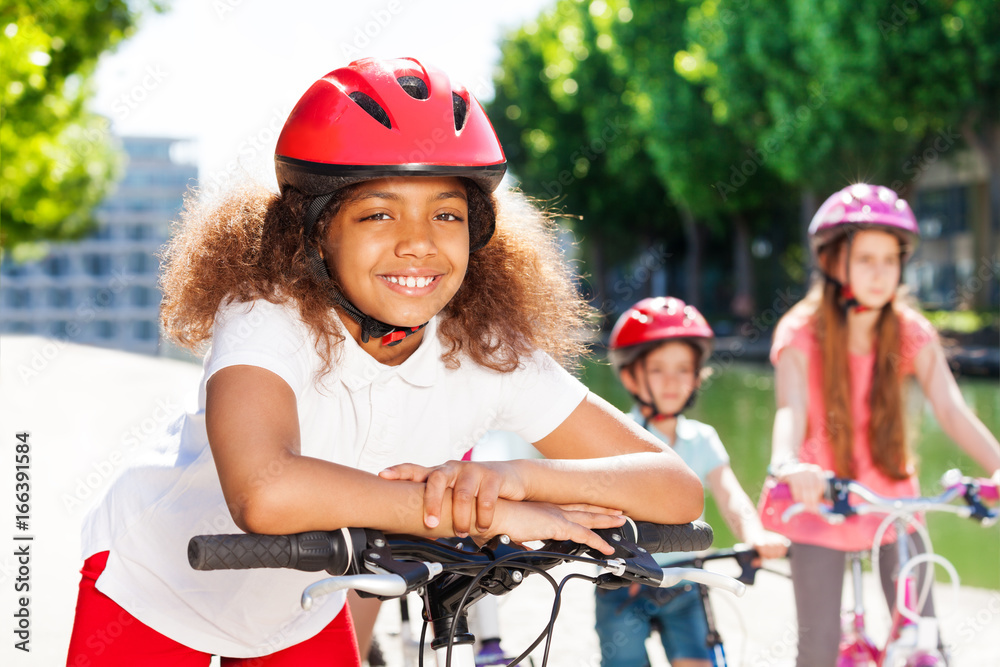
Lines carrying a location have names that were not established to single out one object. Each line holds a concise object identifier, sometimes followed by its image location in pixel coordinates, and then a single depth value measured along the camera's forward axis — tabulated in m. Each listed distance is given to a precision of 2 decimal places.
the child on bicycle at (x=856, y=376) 3.72
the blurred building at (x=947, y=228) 37.66
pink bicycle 3.36
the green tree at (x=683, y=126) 30.31
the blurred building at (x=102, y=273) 92.31
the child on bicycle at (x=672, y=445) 3.49
